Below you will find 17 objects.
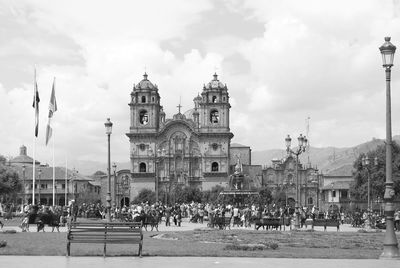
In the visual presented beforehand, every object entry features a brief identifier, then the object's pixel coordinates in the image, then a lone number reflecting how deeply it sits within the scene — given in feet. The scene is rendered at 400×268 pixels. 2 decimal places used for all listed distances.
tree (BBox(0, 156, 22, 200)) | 256.15
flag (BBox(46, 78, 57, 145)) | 155.12
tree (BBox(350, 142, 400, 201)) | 270.05
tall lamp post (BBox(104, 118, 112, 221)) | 130.41
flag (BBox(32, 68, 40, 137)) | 143.84
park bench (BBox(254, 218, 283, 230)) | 129.18
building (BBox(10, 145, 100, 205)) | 437.99
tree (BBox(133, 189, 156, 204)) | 408.87
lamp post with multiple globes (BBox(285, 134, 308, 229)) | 130.43
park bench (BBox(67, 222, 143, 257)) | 61.00
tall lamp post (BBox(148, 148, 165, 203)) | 422.74
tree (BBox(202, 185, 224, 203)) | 389.19
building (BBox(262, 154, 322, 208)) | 449.48
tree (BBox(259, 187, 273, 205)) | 395.46
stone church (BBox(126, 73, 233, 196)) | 424.46
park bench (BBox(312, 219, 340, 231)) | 135.48
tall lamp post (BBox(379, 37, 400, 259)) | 62.13
